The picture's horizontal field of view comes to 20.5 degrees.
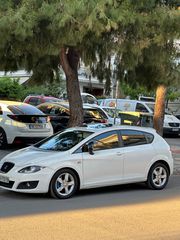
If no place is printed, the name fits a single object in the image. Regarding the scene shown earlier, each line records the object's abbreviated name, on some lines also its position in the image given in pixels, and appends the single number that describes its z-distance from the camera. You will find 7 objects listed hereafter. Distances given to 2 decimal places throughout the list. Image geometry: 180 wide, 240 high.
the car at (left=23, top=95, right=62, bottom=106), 28.21
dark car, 19.69
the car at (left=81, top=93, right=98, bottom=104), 34.98
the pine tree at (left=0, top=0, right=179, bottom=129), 10.96
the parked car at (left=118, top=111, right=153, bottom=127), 24.29
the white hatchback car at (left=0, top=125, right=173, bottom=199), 9.28
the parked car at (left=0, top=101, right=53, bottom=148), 15.98
